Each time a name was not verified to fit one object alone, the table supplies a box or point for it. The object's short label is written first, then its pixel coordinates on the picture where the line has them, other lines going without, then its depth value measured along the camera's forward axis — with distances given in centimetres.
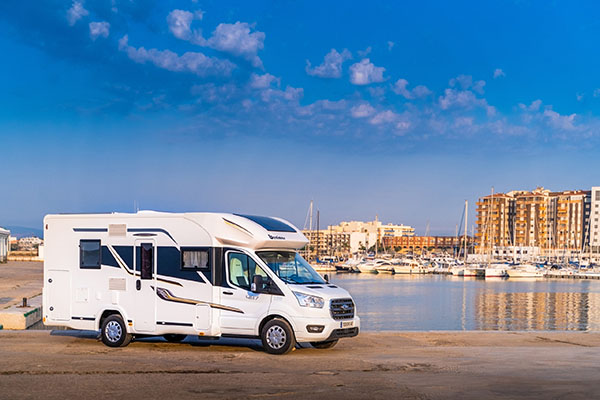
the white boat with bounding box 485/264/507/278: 12150
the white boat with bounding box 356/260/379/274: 13725
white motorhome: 1398
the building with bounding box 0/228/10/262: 8031
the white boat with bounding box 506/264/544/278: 12319
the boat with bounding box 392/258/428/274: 13462
